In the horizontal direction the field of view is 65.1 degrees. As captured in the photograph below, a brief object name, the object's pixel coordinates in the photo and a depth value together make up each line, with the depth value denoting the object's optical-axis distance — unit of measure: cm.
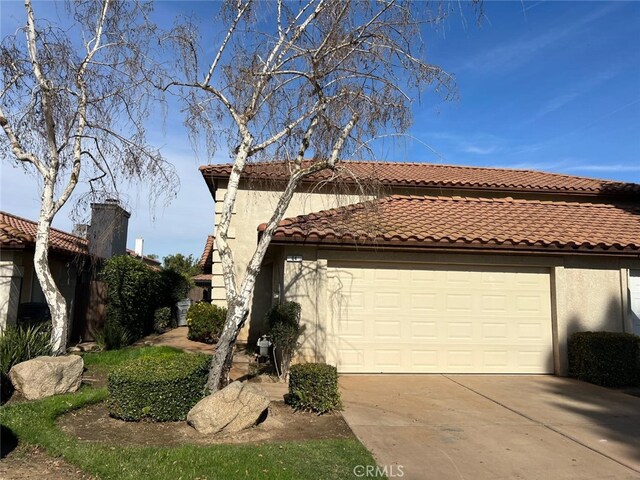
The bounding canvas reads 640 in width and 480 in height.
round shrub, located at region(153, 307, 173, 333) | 1858
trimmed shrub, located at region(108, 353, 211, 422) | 649
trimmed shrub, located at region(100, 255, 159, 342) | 1476
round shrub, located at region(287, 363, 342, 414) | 707
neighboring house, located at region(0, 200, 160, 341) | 1148
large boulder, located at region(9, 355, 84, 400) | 748
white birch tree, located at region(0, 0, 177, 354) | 938
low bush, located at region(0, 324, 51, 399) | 804
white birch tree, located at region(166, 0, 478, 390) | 774
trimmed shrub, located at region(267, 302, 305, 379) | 939
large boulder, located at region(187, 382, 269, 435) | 607
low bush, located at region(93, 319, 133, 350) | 1299
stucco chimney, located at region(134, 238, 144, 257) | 3656
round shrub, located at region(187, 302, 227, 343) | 1489
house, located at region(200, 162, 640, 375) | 1027
